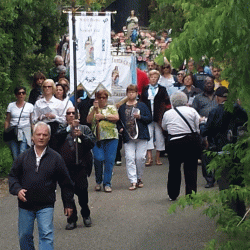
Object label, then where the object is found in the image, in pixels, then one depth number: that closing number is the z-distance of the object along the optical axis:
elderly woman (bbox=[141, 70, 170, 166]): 16.52
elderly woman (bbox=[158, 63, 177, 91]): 17.84
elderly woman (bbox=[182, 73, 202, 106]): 16.87
